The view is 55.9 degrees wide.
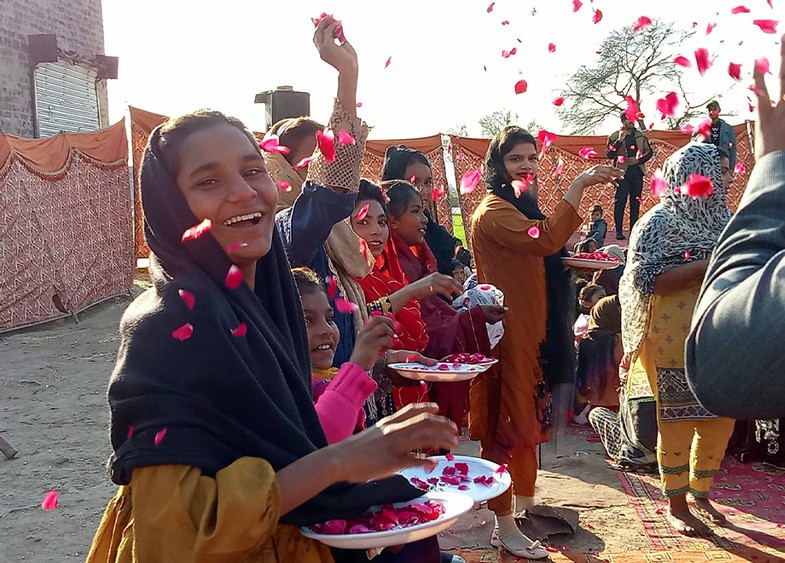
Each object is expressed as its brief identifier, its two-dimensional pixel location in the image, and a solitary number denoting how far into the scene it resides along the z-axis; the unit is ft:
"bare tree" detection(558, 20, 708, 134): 60.70
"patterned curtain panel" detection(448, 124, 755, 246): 45.55
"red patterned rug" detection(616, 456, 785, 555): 13.65
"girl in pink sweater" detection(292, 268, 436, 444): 6.58
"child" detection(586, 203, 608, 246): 34.06
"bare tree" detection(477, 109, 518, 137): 97.73
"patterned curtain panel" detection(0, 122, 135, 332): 32.09
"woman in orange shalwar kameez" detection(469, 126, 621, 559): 13.20
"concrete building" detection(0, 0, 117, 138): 46.73
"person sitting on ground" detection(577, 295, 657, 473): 16.88
